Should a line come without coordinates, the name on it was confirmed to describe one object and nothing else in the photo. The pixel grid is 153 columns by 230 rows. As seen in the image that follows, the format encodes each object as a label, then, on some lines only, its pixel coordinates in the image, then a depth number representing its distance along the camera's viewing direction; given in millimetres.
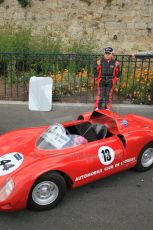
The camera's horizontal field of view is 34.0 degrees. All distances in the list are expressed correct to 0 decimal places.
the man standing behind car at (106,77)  5520
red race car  2922
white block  5907
